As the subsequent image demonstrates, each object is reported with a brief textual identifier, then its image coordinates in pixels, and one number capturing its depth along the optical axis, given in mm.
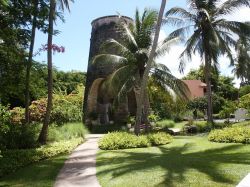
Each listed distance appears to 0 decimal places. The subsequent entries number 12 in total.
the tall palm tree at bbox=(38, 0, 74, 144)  10212
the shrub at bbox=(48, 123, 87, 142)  11527
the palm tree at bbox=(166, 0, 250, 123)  15004
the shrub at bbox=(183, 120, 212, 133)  14461
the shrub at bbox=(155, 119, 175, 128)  17104
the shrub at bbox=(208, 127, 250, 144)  9588
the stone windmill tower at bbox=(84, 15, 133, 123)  18205
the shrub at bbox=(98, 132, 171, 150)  9655
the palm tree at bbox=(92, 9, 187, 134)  13423
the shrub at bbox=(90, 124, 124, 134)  16433
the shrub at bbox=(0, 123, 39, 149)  9365
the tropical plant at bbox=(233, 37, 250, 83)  15881
